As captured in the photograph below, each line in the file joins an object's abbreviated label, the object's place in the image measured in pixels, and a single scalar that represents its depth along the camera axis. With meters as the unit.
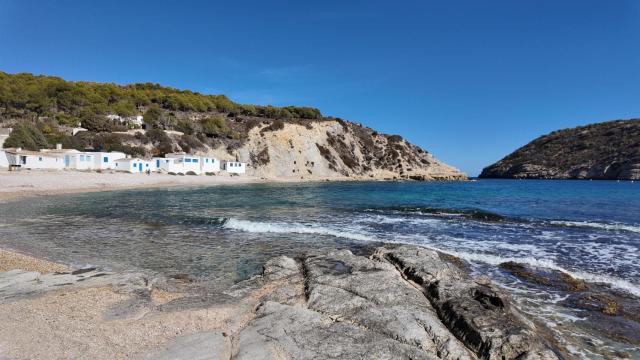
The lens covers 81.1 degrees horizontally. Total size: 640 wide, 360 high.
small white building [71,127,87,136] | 65.66
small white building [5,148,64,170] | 45.94
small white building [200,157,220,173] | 67.06
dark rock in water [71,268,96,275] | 9.19
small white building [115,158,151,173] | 56.38
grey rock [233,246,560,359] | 5.27
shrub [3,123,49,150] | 52.62
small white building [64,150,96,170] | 50.66
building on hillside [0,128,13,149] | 53.02
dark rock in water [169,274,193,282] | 9.38
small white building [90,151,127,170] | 54.31
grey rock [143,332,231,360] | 4.89
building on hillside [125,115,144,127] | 75.81
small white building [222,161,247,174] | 72.12
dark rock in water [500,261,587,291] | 9.52
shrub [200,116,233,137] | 80.00
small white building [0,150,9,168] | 45.78
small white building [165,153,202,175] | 62.91
